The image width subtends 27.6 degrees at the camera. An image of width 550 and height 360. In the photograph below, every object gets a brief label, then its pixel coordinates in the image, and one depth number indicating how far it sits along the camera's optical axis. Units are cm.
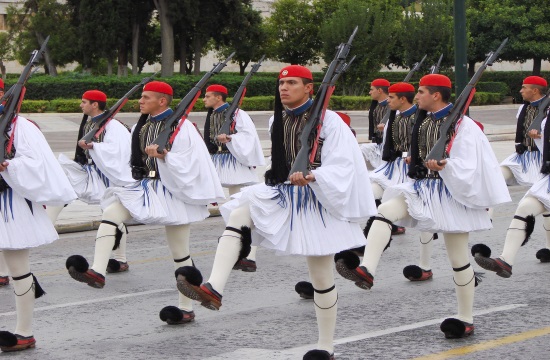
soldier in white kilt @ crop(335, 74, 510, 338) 802
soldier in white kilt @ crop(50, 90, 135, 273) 1177
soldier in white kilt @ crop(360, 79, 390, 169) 1464
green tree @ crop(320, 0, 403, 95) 4981
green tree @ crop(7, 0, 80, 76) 5636
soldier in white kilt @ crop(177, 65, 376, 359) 692
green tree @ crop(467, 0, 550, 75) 5581
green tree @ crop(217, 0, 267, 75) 5381
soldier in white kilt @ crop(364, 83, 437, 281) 1182
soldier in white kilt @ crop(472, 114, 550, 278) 977
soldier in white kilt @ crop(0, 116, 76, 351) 762
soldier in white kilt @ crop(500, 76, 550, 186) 1276
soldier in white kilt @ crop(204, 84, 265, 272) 1356
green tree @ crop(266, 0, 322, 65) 5741
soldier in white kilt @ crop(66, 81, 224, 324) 904
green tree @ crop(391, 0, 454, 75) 5159
